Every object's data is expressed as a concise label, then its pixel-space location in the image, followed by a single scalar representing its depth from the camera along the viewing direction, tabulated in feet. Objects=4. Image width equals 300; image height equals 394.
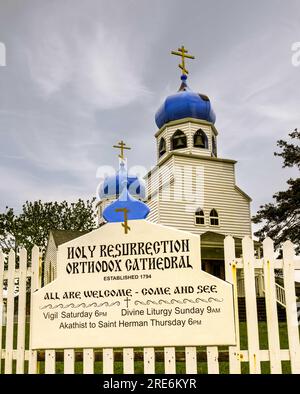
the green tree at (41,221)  118.68
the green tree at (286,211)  73.46
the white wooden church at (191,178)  93.61
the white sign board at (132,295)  17.02
